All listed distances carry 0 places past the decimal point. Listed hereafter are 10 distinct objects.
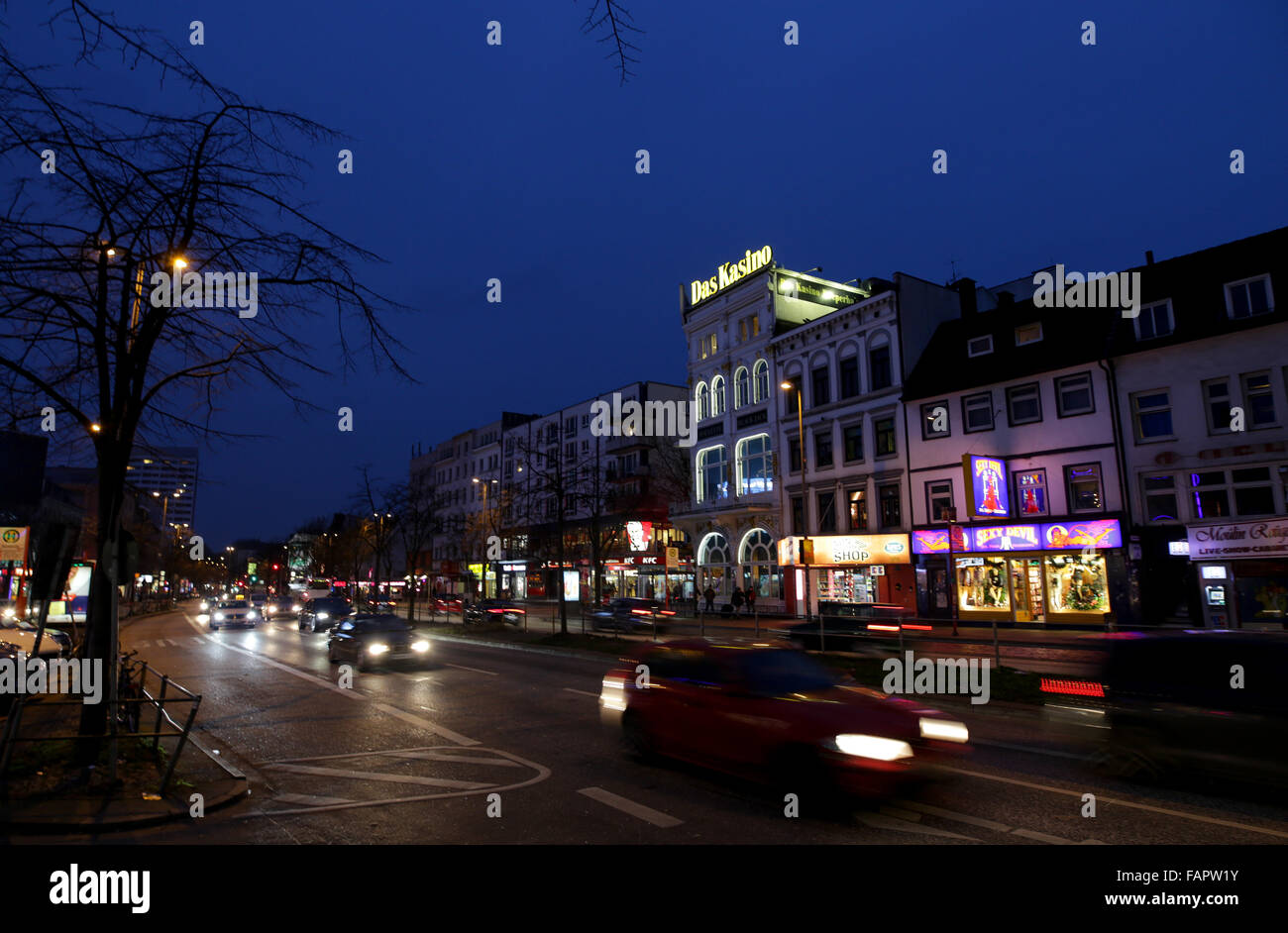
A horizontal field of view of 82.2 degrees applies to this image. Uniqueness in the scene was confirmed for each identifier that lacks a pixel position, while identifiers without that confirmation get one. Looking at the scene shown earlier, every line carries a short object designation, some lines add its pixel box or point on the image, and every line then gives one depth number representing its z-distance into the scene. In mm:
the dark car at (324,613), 36094
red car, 6898
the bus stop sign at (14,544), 37406
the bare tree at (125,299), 7770
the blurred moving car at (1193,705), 7008
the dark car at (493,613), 36906
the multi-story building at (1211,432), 24297
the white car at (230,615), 40844
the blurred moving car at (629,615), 29422
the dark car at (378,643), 20484
